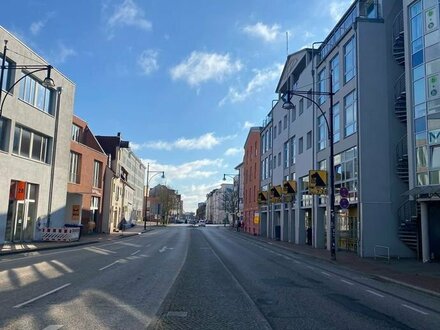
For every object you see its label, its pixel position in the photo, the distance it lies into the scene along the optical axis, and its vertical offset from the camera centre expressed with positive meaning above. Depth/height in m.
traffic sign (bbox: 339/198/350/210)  21.98 +1.32
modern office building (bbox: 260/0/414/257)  25.64 +6.15
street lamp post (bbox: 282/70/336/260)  22.89 +2.26
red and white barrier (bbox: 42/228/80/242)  31.77 -0.75
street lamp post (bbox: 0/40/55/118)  20.59 +6.26
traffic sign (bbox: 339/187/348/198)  22.11 +1.82
